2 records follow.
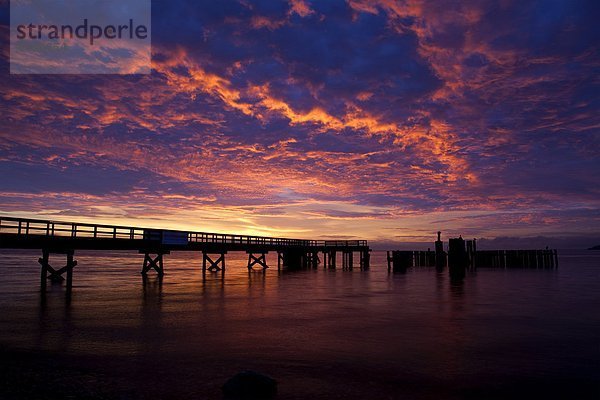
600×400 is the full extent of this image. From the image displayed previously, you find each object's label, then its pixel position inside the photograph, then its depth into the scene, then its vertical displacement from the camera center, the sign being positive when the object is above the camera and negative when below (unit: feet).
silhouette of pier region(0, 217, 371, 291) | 82.43 -0.06
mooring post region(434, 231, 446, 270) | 183.01 -4.44
